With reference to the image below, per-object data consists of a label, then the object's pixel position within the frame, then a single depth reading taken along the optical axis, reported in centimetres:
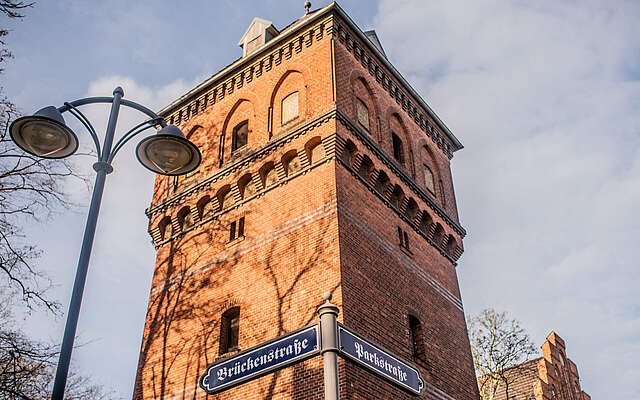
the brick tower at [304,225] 1326
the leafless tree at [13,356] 1112
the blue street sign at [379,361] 550
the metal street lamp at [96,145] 621
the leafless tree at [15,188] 1191
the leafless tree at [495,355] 2511
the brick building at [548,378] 2566
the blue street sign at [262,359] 564
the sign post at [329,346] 477
